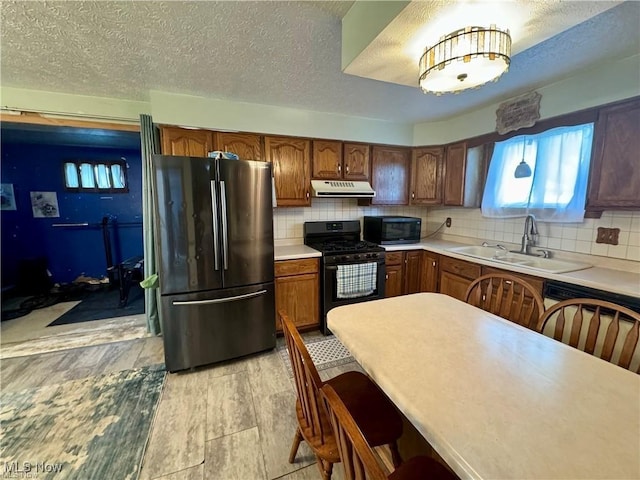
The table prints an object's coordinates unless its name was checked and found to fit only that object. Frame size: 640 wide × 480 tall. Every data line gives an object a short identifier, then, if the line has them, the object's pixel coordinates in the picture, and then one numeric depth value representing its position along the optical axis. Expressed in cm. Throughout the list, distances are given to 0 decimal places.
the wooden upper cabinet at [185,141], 245
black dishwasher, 157
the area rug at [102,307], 323
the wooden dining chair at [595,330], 103
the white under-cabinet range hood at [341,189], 288
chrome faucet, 248
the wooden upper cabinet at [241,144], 258
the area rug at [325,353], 230
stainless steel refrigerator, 201
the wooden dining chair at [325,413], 97
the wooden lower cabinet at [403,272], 306
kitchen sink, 211
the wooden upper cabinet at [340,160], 298
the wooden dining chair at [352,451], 50
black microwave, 314
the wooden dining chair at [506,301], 137
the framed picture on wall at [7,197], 382
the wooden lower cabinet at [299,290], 262
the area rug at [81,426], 141
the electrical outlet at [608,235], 202
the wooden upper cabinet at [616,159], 175
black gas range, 272
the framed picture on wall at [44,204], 404
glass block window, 419
